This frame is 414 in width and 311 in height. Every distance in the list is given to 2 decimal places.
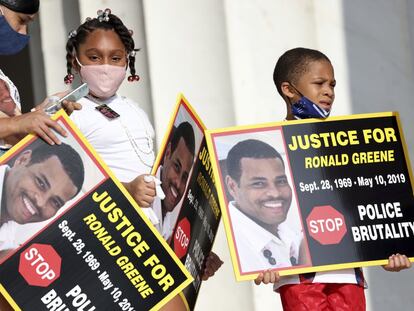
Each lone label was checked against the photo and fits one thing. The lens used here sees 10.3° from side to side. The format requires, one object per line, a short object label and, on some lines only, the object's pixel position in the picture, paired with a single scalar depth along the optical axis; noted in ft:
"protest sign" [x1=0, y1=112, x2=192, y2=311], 22.97
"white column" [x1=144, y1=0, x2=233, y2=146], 31.71
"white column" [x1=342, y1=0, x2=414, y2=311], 32.42
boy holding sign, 24.69
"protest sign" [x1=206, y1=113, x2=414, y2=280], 24.40
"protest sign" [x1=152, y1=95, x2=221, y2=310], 24.00
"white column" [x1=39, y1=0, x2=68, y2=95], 34.96
